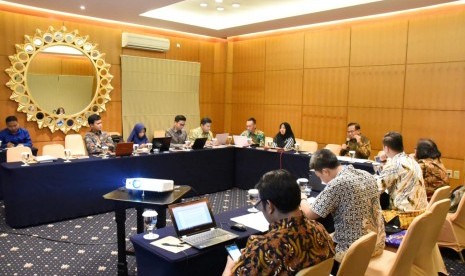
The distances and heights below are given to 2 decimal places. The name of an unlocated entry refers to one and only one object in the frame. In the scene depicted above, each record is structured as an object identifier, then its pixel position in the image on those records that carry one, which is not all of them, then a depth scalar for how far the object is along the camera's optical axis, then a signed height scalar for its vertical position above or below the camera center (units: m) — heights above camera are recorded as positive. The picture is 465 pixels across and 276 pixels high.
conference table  4.42 -1.00
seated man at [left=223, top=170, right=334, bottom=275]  1.64 -0.59
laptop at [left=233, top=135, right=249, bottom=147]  6.51 -0.62
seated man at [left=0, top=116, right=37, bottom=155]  5.91 -0.57
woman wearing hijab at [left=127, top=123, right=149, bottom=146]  6.40 -0.57
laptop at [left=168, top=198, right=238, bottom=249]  2.34 -0.78
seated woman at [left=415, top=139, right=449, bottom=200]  4.07 -0.62
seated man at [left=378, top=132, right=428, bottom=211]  3.38 -0.62
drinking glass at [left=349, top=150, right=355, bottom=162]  5.27 -0.66
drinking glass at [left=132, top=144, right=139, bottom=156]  5.46 -0.69
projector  3.24 -0.70
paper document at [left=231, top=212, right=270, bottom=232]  2.64 -0.83
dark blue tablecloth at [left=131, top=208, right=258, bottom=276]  2.18 -0.93
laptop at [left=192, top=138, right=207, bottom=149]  6.01 -0.62
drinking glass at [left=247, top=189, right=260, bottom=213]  2.88 -0.71
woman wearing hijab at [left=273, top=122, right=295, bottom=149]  6.52 -0.56
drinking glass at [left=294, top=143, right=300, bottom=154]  6.02 -0.65
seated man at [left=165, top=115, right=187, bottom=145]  6.68 -0.54
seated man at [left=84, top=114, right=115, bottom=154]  5.62 -0.56
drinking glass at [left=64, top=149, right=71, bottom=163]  4.86 -0.67
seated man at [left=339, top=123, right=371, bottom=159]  5.95 -0.58
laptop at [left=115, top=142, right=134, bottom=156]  5.11 -0.63
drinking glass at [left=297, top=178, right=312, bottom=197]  3.36 -0.73
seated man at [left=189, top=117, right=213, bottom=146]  6.89 -0.54
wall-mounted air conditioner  7.38 +1.19
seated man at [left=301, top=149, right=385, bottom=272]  2.41 -0.60
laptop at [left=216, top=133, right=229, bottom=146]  6.53 -0.60
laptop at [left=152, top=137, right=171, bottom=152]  5.69 -0.60
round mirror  6.39 +0.38
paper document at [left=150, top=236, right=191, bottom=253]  2.23 -0.84
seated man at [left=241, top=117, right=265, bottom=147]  7.04 -0.54
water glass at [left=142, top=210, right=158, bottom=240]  2.51 -0.78
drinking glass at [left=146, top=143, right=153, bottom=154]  5.66 -0.66
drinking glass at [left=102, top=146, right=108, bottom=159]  5.39 -0.69
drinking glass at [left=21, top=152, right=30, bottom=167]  4.53 -0.69
